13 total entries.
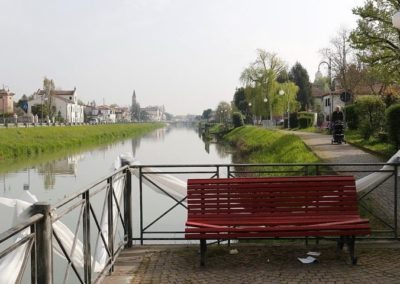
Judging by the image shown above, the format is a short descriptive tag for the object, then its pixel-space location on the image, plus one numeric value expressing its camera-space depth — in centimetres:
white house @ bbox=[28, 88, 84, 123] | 11350
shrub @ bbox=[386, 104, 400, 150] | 1623
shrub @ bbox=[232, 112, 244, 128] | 7119
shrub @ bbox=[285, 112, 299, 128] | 5328
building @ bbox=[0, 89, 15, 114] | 10131
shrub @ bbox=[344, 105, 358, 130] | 3138
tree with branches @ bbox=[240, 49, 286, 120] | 6069
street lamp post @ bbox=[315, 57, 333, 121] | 4078
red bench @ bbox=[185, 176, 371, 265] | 628
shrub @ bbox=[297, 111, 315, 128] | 4859
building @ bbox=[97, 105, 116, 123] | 16971
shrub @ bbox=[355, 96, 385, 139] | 2342
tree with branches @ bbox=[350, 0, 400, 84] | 1839
